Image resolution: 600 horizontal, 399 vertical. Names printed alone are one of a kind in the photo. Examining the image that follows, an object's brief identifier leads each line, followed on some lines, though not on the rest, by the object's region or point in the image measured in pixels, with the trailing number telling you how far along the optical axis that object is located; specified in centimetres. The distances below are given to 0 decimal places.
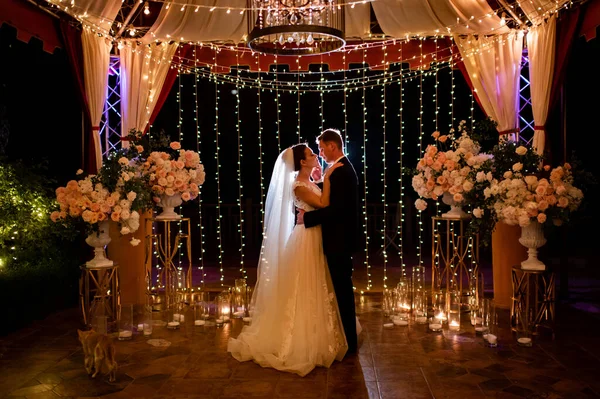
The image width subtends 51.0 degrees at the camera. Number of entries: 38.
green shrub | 556
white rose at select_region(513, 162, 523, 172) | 505
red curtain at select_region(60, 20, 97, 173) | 638
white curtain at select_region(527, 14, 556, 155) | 626
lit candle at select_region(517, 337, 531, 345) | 488
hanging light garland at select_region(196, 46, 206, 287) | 767
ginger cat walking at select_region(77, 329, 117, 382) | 409
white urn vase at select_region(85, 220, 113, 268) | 557
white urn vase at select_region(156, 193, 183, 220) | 632
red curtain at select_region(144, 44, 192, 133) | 738
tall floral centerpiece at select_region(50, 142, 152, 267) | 536
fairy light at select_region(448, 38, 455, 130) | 724
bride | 446
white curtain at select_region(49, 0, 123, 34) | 605
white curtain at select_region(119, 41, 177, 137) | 709
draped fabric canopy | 681
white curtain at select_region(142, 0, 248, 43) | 712
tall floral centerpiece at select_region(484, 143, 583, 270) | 493
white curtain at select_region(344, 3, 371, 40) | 725
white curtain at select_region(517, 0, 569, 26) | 601
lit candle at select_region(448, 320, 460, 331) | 550
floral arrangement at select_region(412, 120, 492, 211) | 561
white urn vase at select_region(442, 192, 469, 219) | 605
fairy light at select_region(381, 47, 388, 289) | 777
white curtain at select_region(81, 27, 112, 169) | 657
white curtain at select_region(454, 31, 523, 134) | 666
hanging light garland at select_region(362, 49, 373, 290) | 771
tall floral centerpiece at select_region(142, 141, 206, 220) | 603
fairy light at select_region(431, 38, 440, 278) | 712
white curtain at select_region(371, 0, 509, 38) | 677
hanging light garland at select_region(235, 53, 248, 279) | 771
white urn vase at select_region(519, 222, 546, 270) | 520
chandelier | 441
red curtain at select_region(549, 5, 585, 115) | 597
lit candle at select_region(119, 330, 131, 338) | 520
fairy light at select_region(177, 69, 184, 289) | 620
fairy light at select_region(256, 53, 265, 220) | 796
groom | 468
